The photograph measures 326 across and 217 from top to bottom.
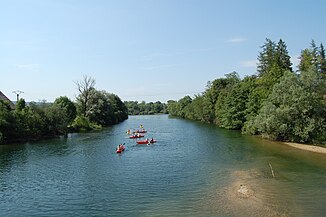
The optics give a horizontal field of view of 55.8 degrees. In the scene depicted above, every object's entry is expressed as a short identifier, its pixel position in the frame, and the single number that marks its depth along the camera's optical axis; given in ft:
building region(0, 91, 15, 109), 230.93
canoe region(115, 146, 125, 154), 143.33
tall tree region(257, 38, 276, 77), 290.37
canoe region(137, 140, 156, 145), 176.65
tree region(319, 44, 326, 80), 257.42
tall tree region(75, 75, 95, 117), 312.29
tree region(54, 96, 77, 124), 281.13
